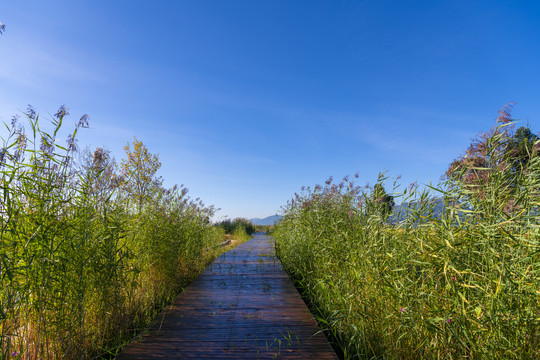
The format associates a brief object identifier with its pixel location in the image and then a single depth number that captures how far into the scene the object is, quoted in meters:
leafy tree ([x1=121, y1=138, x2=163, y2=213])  13.64
